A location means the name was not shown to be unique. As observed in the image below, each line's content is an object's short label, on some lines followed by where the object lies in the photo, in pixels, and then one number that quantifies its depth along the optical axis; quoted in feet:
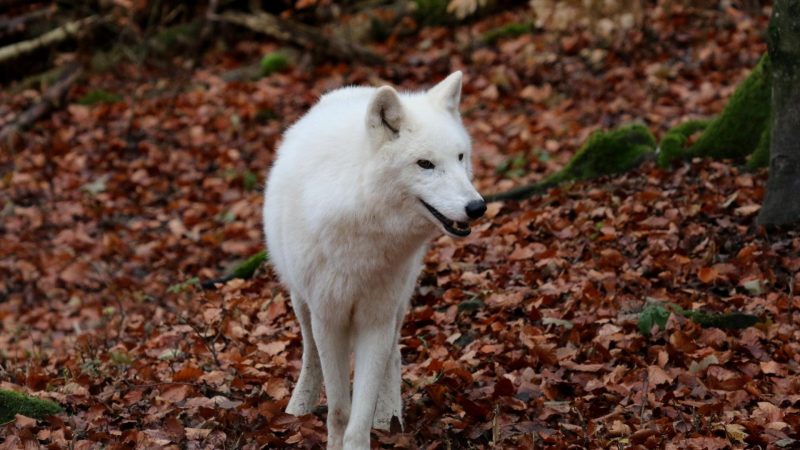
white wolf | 29.32
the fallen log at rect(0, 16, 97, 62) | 98.89
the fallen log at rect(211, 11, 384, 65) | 96.94
